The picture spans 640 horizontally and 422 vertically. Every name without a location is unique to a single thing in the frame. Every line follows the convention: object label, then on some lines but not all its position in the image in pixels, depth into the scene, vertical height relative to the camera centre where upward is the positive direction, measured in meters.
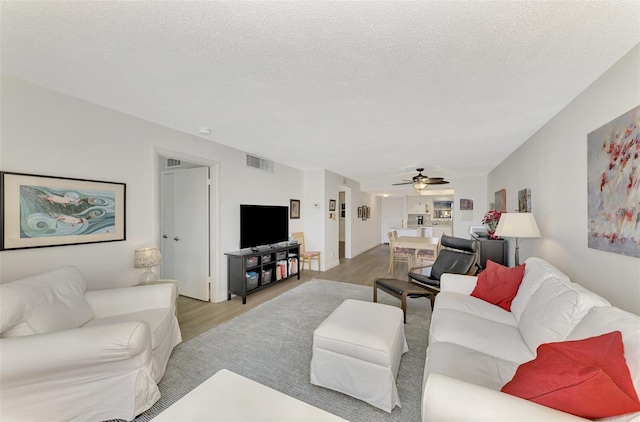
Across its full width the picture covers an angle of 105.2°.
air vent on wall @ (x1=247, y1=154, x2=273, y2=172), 4.27 +0.90
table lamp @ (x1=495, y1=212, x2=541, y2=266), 2.60 -0.16
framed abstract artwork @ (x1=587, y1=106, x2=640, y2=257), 1.48 +0.17
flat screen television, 4.00 -0.23
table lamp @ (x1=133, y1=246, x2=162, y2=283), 2.58 -0.51
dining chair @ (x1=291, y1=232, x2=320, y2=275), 5.31 -0.91
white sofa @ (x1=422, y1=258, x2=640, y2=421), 0.95 -0.77
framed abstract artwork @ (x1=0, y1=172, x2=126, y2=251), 1.88 +0.02
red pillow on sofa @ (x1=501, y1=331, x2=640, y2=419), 0.85 -0.64
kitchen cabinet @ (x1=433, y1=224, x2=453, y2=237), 8.05 -0.63
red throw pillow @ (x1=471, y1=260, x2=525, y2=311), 2.25 -0.71
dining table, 4.95 -0.66
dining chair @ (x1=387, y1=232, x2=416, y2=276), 5.34 -0.94
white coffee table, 1.13 -0.95
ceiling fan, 4.82 +0.60
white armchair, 1.32 -0.84
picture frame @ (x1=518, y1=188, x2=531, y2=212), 3.22 +0.15
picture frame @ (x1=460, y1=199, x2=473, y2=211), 6.58 +0.19
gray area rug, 1.72 -1.34
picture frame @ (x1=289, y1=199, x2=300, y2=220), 5.36 +0.06
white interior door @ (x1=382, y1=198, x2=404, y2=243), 10.78 -0.12
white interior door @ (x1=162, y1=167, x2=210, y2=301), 3.68 -0.27
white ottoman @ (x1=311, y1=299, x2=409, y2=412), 1.67 -1.05
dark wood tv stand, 3.68 -0.95
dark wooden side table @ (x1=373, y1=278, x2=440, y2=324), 2.88 -0.96
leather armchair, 3.36 -0.73
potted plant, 3.98 -0.15
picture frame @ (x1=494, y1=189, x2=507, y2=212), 4.44 +0.20
